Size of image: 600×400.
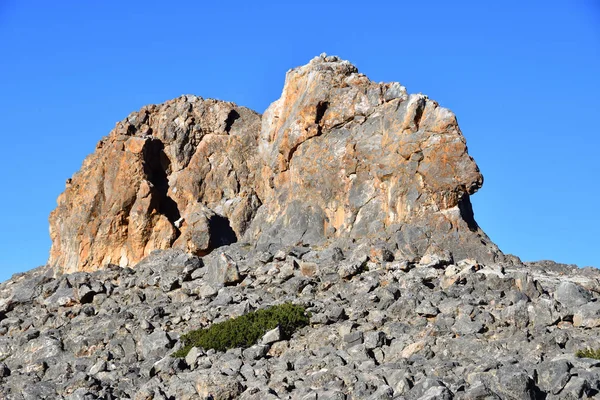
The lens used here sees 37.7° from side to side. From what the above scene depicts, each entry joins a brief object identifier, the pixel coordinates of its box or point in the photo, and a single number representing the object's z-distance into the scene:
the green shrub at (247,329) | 39.62
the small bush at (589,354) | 32.69
